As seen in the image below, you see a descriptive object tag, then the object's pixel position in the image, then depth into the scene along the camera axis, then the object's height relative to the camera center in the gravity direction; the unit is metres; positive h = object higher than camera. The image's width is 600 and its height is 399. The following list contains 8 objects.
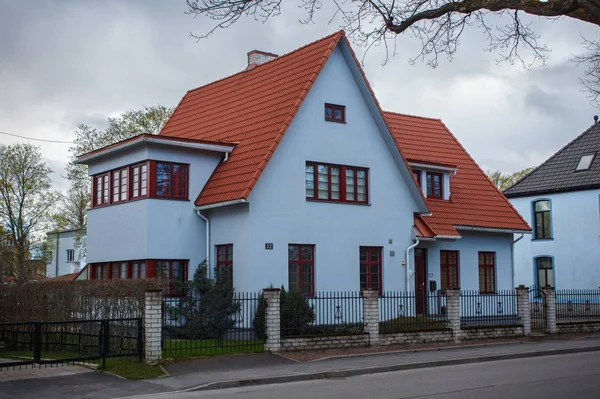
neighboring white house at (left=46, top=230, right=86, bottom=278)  55.50 +2.28
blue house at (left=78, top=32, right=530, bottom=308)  23.80 +2.81
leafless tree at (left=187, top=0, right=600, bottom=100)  12.12 +4.71
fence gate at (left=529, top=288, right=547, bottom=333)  25.51 -1.26
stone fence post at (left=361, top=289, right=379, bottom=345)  21.05 -0.91
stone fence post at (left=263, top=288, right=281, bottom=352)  19.27 -0.99
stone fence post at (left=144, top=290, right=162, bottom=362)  17.11 -0.98
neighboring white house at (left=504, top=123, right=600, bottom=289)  37.09 +3.27
